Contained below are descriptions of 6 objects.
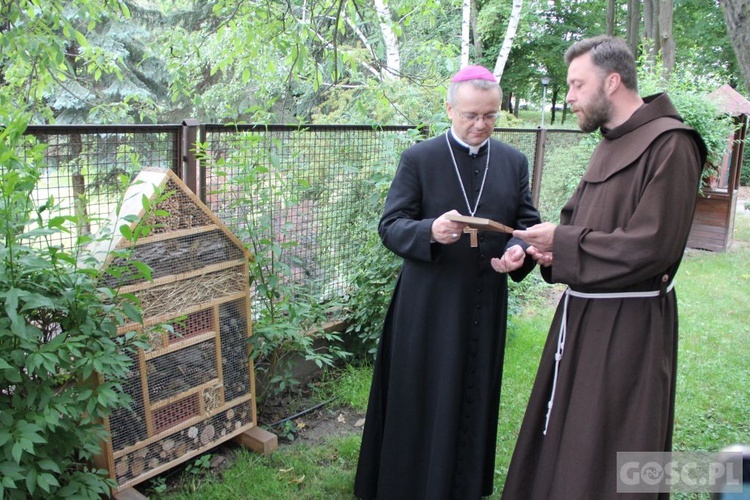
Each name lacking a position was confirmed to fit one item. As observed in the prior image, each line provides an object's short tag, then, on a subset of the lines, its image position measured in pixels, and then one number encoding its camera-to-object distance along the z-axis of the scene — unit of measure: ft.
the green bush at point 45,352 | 6.40
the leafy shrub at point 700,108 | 29.91
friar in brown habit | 6.92
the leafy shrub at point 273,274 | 11.60
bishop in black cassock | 8.98
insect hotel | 9.21
